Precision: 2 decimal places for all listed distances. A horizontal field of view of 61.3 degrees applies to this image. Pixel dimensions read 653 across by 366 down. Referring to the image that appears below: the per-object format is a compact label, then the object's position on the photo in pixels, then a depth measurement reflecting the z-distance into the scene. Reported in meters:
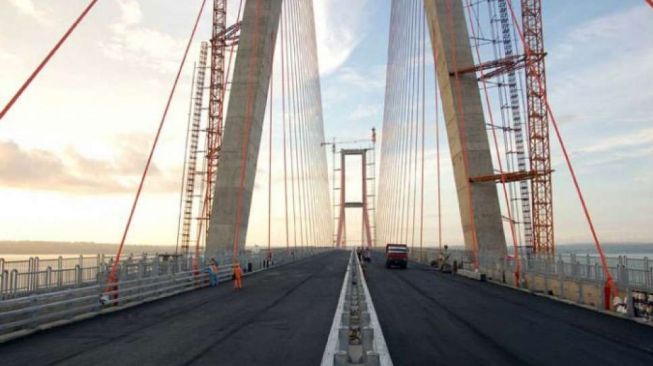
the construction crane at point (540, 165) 70.44
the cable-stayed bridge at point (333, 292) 11.09
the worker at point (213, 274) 30.56
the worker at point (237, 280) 27.55
